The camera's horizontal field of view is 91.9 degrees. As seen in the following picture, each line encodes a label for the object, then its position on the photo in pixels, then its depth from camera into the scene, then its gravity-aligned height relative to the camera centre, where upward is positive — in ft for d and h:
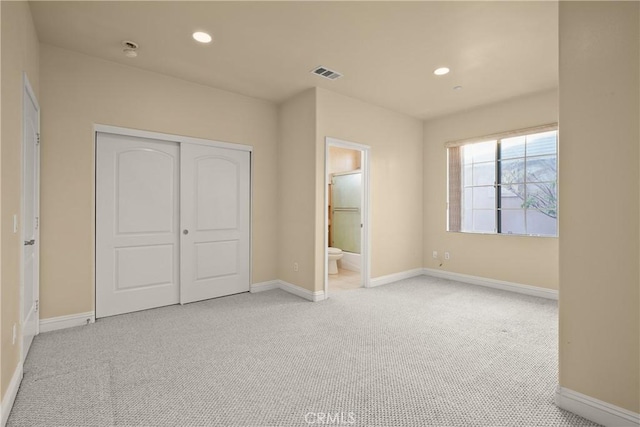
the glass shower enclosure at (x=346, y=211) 19.95 +0.15
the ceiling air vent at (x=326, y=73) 11.19 +5.23
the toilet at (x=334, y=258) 17.99 -2.62
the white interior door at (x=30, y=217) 7.50 -0.12
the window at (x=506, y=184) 13.56 +1.44
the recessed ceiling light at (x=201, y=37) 8.95 +5.20
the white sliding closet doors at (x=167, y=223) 10.79 -0.38
